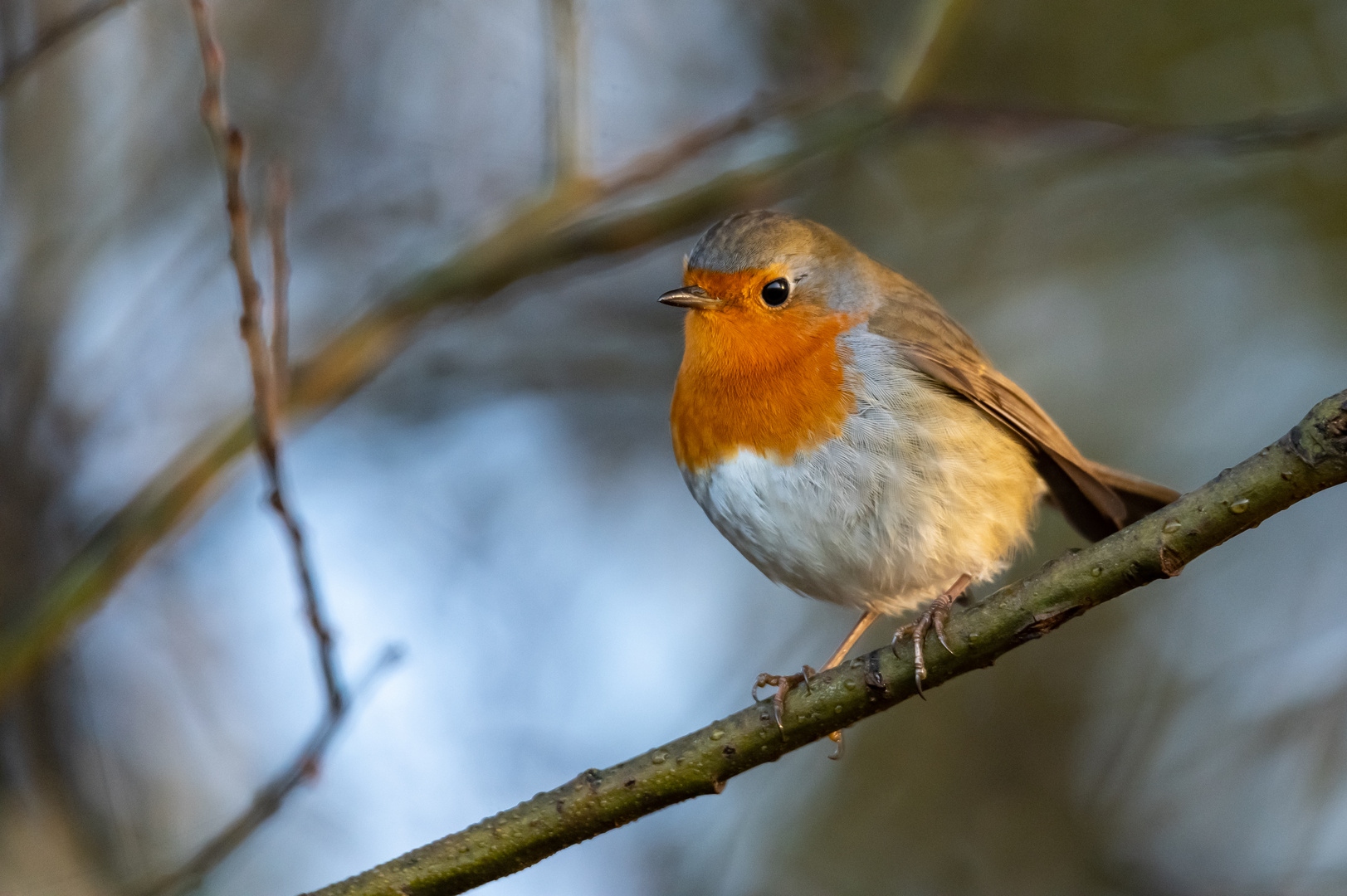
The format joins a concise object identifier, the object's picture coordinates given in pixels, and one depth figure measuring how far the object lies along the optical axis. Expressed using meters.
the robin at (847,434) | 6.62
